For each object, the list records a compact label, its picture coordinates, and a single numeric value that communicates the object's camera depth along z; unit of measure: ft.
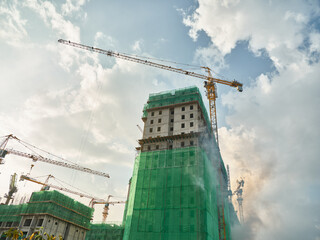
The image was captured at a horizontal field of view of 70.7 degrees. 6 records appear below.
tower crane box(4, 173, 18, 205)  370.04
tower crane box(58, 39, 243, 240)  274.77
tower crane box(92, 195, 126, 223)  434.26
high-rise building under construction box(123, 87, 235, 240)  173.57
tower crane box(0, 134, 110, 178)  311.06
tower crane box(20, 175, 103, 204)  365.05
